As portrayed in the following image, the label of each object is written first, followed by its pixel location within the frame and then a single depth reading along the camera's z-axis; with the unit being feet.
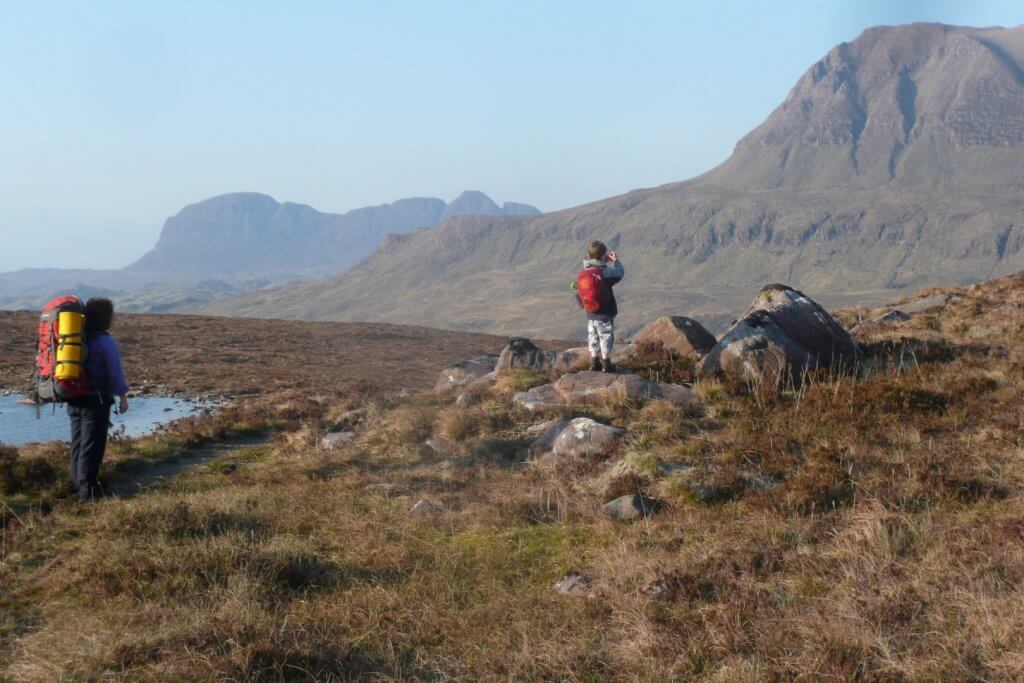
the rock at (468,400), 45.34
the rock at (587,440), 33.19
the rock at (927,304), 67.82
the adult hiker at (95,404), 31.91
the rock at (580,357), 49.70
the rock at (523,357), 54.54
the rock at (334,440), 42.28
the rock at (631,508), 26.40
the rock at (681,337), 48.80
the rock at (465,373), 59.16
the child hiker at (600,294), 44.14
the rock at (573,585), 20.89
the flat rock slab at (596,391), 39.14
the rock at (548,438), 35.70
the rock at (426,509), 28.35
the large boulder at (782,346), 39.40
